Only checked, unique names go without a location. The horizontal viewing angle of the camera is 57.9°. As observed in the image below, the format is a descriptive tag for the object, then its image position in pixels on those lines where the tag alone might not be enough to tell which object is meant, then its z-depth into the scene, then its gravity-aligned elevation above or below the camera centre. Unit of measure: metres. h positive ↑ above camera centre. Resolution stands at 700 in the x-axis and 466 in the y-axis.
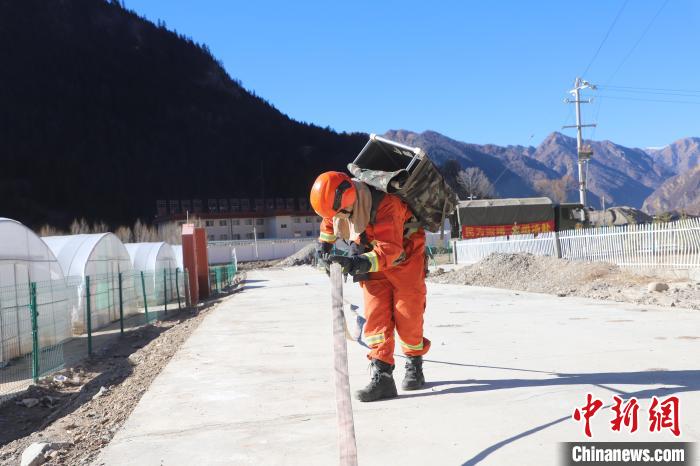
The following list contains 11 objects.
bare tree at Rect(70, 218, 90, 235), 65.09 +2.25
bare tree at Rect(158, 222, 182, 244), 75.88 +1.47
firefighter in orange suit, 4.68 -0.28
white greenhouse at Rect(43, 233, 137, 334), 16.46 -0.72
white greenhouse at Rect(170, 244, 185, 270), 32.58 -0.65
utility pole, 44.06 +5.25
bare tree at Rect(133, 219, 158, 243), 73.18 +1.07
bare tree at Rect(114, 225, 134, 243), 64.19 +1.20
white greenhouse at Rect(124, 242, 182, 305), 22.64 -0.85
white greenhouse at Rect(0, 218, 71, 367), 10.89 -0.80
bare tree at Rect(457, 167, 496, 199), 89.68 +6.24
